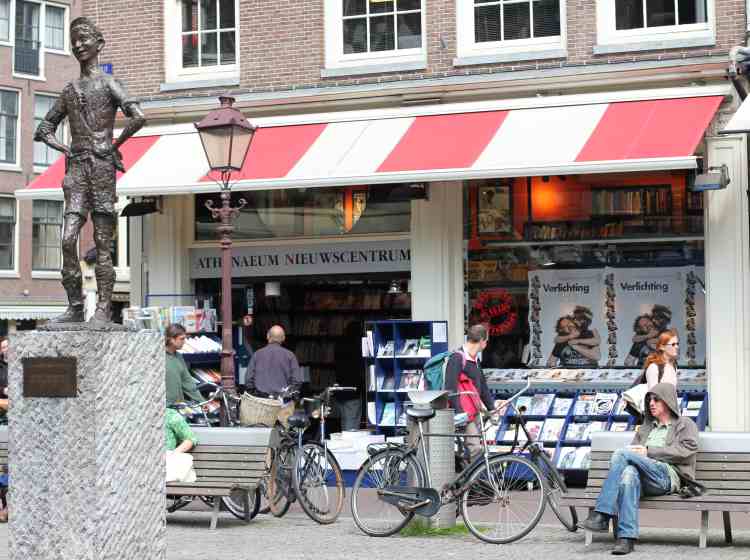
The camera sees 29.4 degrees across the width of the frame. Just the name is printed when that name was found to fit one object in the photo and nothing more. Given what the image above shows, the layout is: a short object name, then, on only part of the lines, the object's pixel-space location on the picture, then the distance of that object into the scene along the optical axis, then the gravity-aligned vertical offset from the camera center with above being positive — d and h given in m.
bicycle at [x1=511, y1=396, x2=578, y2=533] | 11.19 -1.04
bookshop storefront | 15.05 +1.44
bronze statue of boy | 9.49 +1.30
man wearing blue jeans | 10.52 -0.95
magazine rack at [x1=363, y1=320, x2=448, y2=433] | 16.22 -0.13
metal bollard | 11.72 -0.89
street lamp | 14.10 +2.00
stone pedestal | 8.85 -0.63
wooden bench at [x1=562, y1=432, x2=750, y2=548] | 10.61 -1.07
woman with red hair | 12.60 -0.18
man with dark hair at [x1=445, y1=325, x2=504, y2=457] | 12.94 -0.23
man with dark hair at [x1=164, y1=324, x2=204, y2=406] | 13.68 -0.20
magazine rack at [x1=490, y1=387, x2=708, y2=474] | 15.31 -0.80
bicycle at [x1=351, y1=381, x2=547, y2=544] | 11.17 -1.15
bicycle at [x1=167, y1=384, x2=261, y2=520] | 12.84 -1.37
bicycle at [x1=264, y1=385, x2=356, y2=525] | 12.77 -1.15
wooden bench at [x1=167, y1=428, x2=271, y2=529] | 12.28 -0.98
